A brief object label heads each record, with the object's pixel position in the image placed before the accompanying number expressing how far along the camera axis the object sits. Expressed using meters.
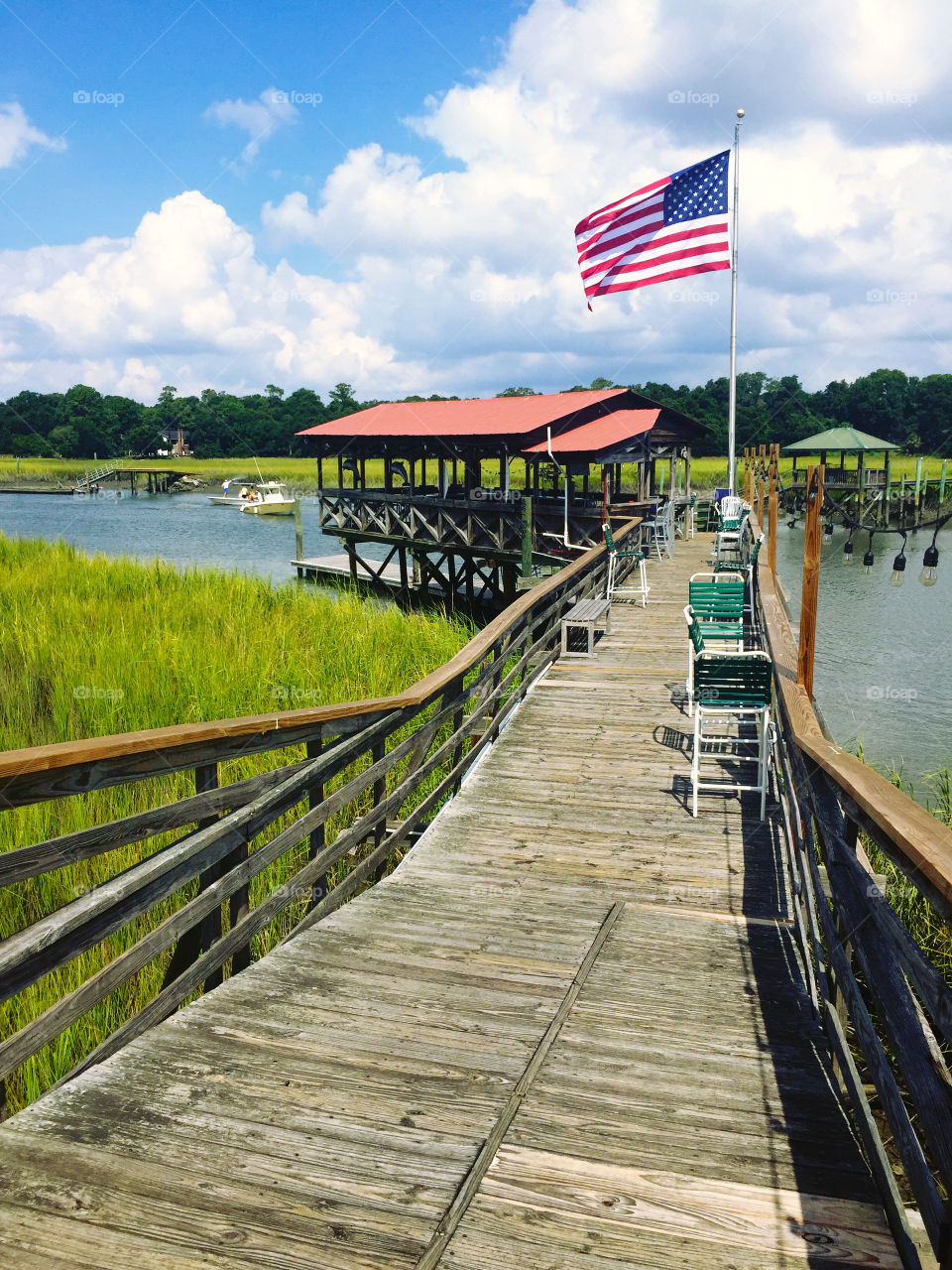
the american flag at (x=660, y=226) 16.20
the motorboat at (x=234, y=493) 61.10
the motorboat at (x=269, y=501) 55.38
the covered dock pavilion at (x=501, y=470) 19.91
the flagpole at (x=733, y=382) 21.26
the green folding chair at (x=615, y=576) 12.74
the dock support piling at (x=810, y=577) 5.20
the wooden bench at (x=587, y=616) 9.83
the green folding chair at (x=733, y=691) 5.91
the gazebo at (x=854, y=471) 35.47
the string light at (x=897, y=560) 16.89
